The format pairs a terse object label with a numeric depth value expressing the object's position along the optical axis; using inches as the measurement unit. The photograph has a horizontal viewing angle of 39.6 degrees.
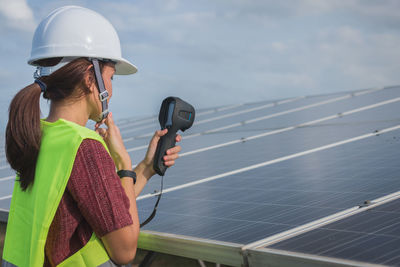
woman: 95.1
